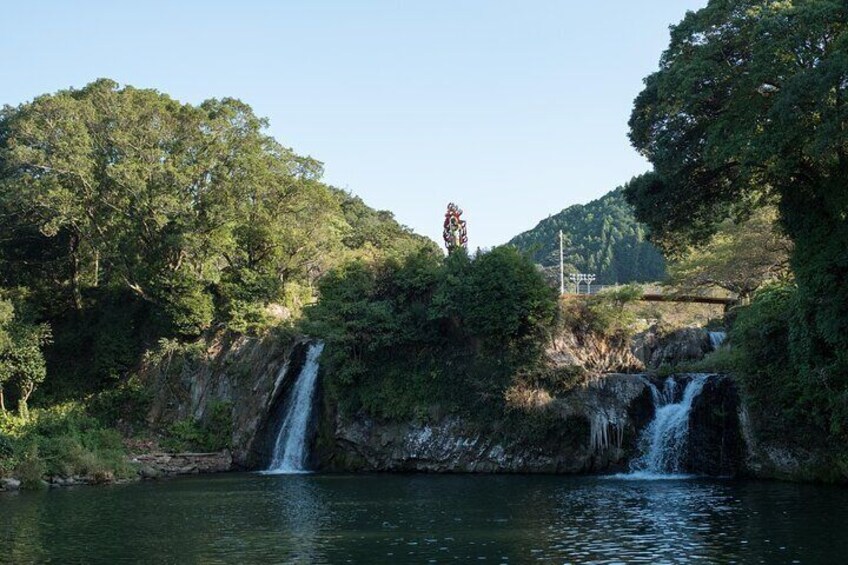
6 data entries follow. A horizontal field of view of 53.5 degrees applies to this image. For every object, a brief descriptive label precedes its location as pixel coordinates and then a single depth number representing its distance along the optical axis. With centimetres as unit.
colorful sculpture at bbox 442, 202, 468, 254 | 4350
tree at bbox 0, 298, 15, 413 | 4253
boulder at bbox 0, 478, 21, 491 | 3216
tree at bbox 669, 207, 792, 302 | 4994
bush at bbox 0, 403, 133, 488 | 3319
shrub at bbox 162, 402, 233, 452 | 4088
